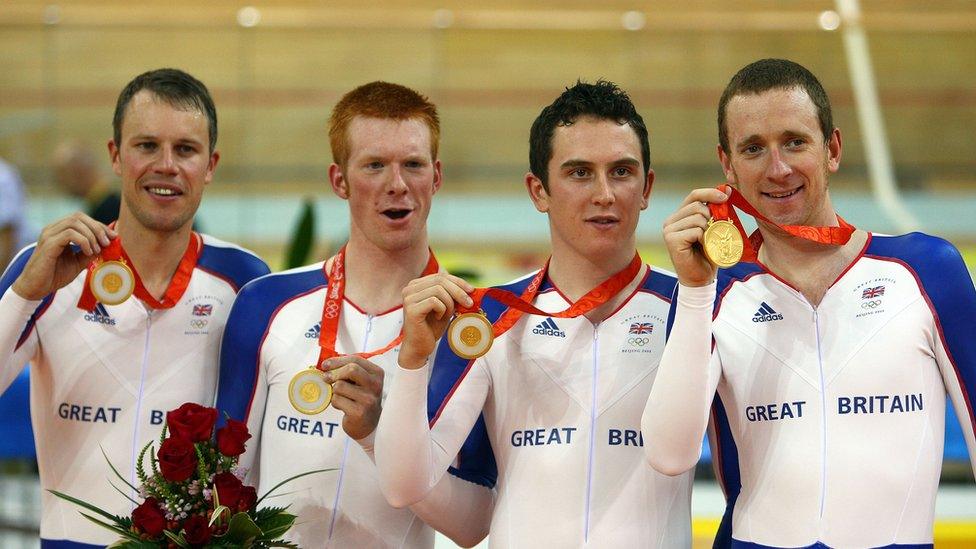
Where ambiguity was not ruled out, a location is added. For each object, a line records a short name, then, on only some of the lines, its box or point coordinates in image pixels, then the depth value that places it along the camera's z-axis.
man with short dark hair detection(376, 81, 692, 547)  5.27
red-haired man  6.04
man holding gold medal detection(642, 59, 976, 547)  4.96
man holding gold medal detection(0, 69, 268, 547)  6.45
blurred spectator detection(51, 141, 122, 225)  14.82
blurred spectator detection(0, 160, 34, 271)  13.98
